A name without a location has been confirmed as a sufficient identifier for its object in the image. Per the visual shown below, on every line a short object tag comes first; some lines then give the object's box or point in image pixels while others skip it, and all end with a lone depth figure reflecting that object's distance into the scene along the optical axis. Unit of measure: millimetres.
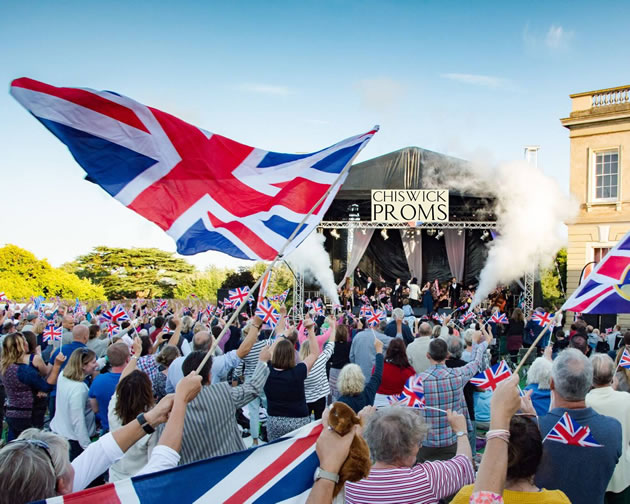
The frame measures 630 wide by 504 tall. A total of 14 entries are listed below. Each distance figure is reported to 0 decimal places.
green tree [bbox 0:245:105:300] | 31453
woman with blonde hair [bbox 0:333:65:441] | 4938
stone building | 19594
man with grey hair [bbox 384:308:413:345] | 8641
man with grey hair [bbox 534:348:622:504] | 2652
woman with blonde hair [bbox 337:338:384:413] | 4391
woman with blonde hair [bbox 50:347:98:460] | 4312
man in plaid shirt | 4031
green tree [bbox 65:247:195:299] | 43000
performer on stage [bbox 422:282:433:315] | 20047
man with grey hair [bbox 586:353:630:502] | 3188
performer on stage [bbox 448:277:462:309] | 21572
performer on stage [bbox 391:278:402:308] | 21312
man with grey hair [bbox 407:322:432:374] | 6370
